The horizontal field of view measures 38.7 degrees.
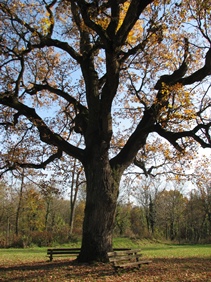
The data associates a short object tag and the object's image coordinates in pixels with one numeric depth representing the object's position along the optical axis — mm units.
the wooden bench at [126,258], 9617
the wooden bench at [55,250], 15044
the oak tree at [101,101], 10766
